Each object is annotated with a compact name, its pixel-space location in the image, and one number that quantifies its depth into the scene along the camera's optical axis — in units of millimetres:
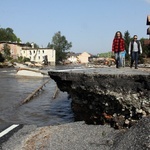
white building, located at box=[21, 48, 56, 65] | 80705
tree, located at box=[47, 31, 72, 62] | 85718
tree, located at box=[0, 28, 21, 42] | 81981
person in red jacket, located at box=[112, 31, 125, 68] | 9127
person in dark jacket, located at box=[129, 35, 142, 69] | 9591
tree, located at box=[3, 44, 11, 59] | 65044
